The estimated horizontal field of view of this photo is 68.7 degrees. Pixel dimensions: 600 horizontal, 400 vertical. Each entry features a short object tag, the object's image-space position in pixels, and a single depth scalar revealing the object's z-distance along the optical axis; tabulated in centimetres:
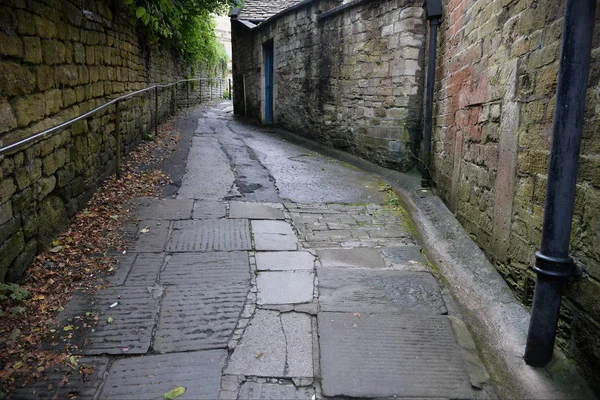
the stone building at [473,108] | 215
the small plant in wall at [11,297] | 254
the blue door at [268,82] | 1179
